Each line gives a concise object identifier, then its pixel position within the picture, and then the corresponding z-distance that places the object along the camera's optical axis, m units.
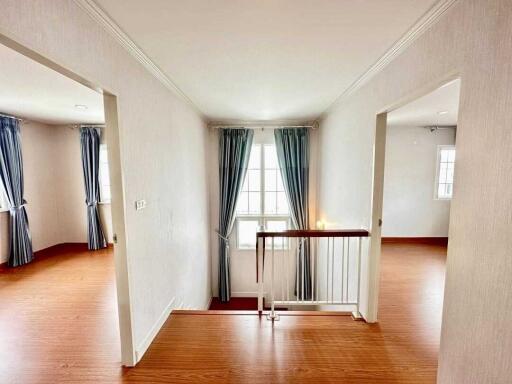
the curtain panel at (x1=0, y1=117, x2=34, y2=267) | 3.68
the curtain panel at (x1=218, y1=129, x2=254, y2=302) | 4.61
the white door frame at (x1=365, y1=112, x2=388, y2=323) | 2.18
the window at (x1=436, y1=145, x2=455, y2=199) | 4.87
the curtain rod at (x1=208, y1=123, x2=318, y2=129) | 4.56
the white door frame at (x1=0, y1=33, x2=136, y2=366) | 1.67
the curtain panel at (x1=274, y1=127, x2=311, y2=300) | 4.55
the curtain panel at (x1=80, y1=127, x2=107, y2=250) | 4.56
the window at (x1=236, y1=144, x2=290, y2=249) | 4.89
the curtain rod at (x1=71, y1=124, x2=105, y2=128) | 4.58
